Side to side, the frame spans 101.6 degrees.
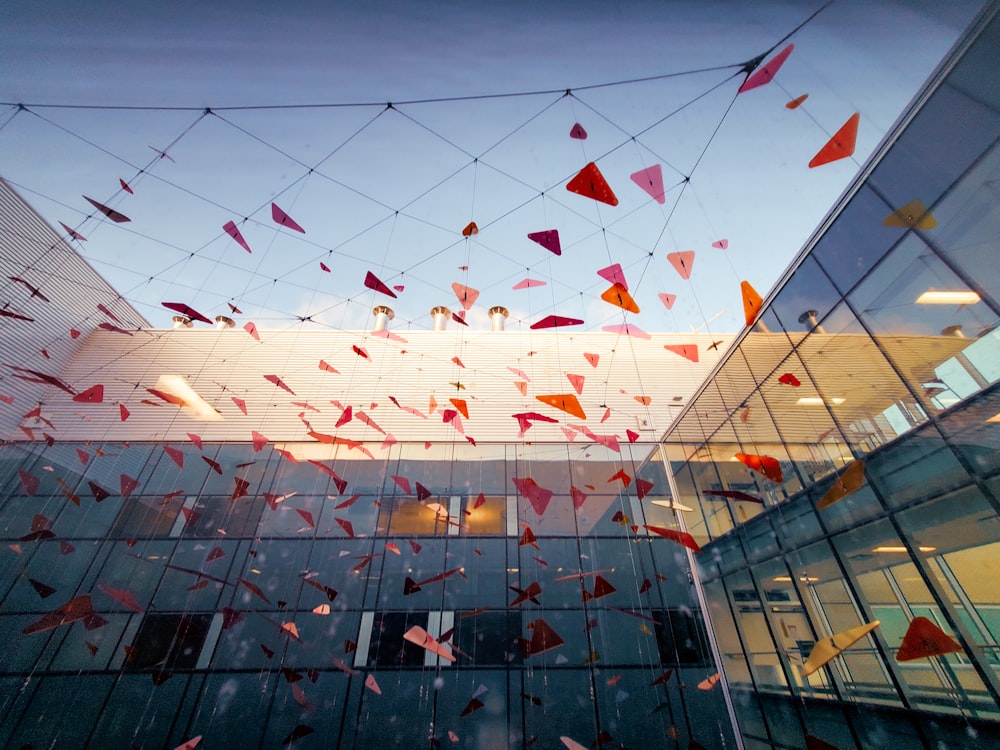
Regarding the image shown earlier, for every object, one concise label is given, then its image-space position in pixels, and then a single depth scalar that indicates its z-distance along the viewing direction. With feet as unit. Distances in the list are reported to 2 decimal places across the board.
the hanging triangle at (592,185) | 16.62
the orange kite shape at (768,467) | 26.45
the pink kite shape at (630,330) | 46.93
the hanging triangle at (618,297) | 26.86
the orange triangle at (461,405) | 43.29
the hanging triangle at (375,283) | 24.46
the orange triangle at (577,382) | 43.98
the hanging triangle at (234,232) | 24.22
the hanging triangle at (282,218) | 21.86
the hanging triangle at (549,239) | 19.84
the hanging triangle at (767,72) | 12.58
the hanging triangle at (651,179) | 18.79
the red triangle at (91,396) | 42.84
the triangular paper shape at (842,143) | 14.78
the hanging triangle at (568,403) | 39.02
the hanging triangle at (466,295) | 27.97
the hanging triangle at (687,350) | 45.27
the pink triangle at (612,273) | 26.45
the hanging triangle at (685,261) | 25.95
